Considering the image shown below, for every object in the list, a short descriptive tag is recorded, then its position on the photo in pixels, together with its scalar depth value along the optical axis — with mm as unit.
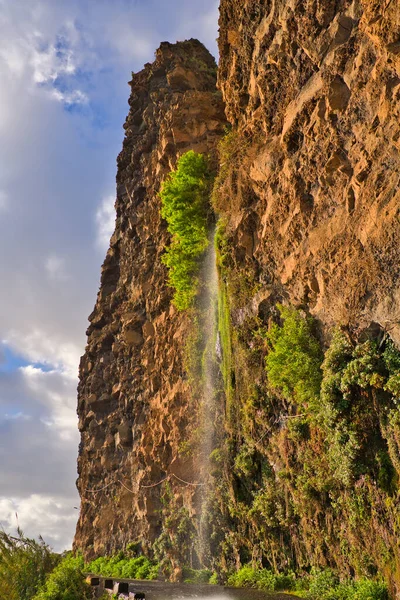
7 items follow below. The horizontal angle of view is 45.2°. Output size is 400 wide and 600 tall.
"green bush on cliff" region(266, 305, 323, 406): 11969
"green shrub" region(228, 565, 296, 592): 12680
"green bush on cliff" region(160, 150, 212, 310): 21609
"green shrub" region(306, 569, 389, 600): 9375
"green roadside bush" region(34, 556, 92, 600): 11656
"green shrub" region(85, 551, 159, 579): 21453
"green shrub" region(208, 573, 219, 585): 16494
